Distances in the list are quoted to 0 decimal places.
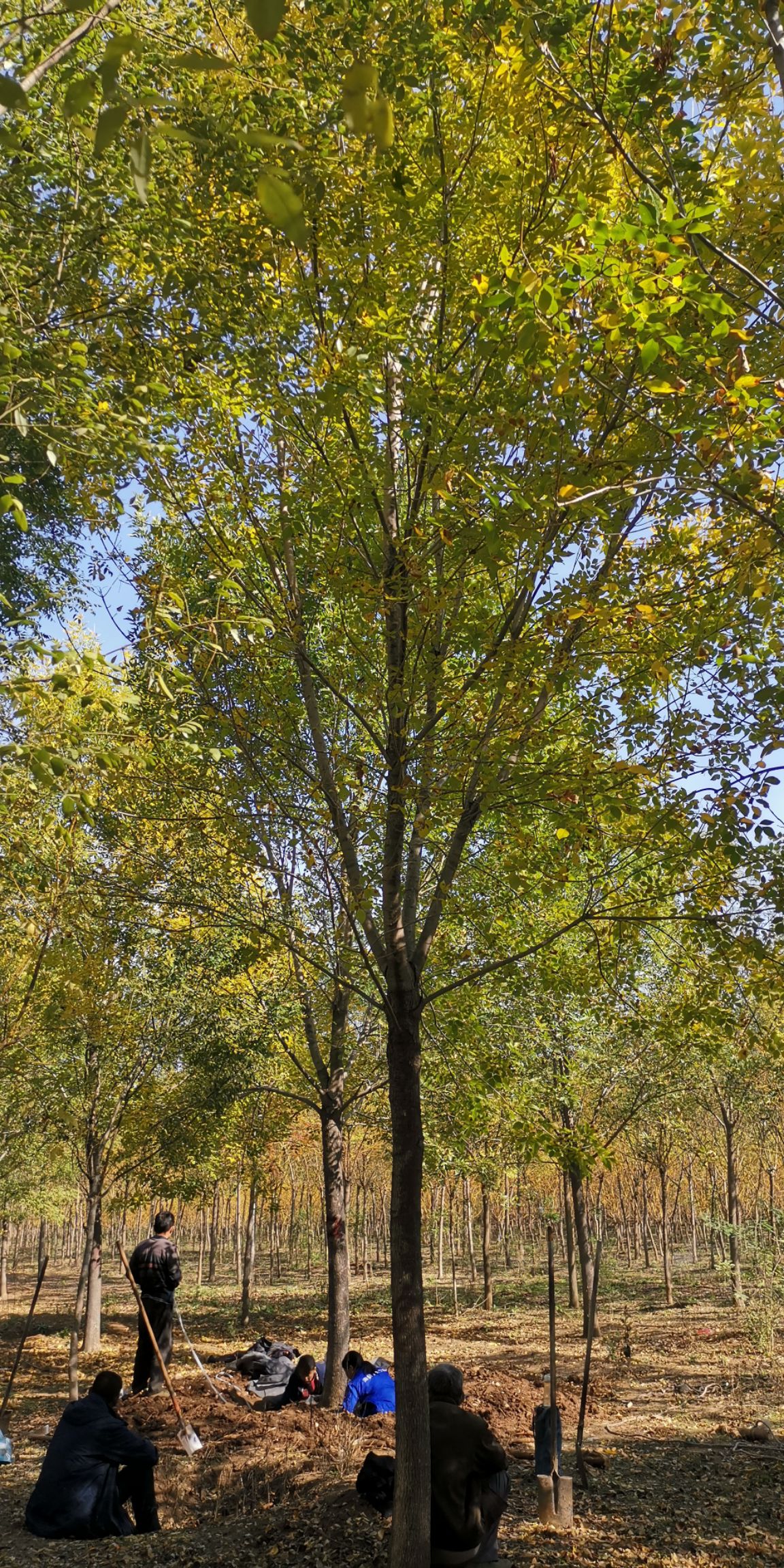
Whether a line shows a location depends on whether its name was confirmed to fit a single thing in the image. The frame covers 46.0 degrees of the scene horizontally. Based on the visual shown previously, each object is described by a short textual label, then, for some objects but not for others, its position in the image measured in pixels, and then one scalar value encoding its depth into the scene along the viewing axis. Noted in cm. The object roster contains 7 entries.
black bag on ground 619
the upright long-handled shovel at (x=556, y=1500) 646
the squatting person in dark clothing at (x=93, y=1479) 541
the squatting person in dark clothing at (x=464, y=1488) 482
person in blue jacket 881
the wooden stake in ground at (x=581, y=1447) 759
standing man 907
